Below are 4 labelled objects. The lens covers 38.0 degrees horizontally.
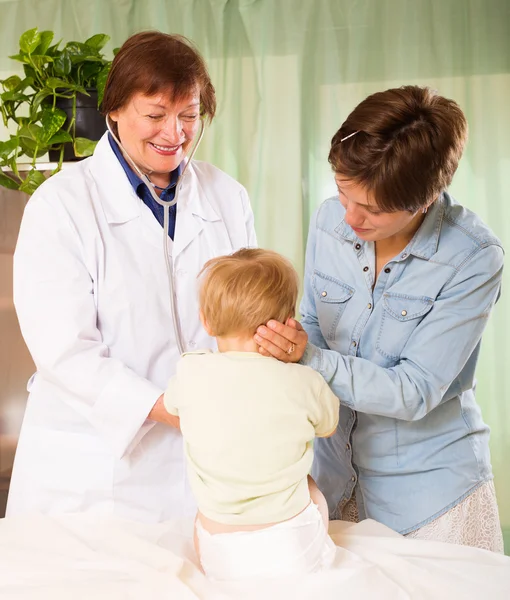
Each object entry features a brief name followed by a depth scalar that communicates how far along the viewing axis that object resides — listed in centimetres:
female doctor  142
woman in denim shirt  135
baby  116
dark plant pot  229
